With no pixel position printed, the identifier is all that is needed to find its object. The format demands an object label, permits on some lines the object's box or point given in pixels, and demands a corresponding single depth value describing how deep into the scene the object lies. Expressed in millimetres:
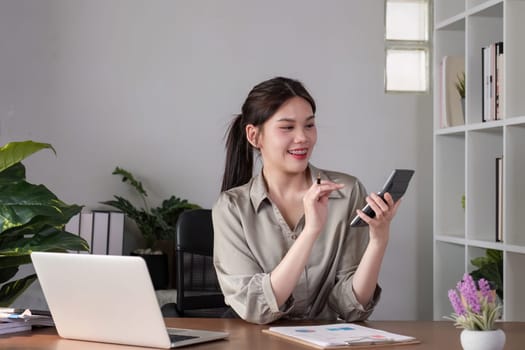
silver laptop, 1652
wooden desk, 1711
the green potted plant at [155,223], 3582
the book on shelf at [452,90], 3621
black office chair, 2637
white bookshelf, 3121
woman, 2156
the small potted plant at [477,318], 1526
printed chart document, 1701
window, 4105
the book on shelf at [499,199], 3293
